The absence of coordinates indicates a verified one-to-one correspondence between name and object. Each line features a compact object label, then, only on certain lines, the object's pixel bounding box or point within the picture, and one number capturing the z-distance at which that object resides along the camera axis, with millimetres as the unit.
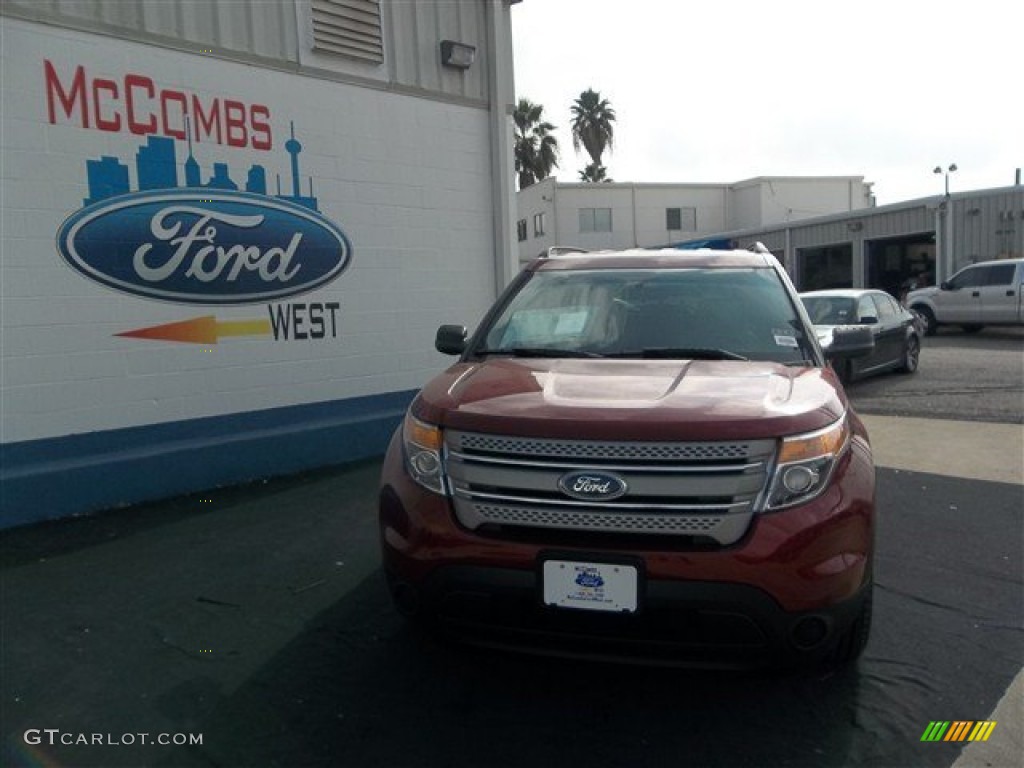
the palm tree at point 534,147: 48219
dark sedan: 11438
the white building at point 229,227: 5258
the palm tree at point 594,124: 52406
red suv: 2514
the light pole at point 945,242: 24688
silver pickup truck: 17406
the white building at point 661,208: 39062
